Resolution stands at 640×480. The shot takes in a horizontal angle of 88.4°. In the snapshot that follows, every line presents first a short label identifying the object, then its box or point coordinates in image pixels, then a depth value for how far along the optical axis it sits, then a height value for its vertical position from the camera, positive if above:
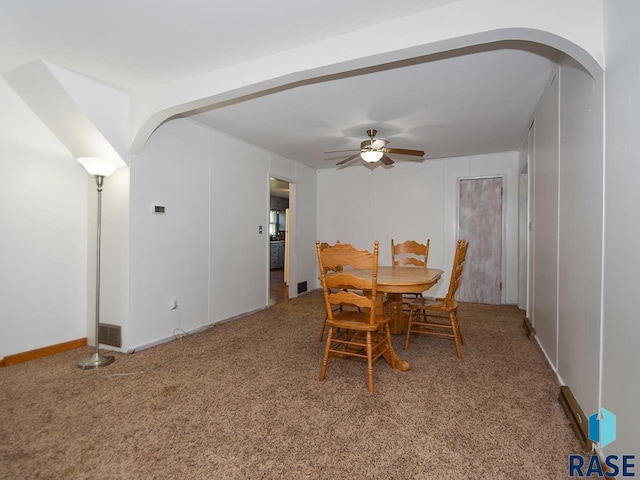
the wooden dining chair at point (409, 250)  4.11 -0.16
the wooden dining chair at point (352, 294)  2.30 -0.42
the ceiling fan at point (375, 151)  3.68 +0.97
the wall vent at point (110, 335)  3.08 -0.95
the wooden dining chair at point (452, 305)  2.97 -0.64
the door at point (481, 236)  5.23 +0.04
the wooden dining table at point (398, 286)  2.54 -0.38
